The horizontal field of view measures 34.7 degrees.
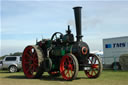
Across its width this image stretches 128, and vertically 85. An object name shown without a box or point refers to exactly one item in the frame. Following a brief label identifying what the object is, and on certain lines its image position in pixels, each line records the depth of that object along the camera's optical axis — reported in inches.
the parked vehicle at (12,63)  745.0
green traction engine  392.8
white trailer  760.3
